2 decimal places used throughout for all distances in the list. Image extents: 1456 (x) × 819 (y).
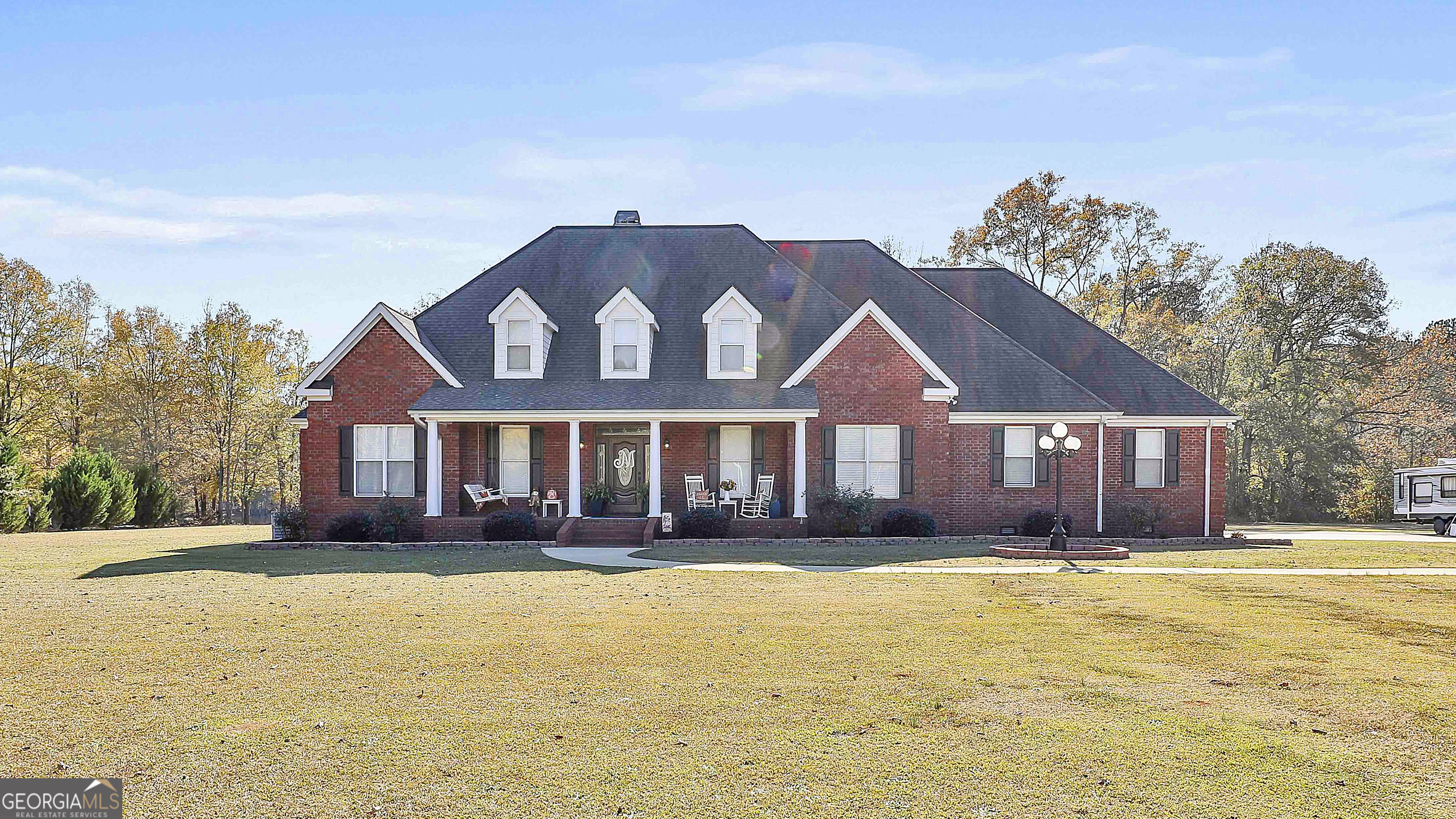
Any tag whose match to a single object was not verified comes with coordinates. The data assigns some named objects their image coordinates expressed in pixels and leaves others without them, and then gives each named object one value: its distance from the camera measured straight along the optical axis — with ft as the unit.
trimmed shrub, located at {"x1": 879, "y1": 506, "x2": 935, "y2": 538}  81.71
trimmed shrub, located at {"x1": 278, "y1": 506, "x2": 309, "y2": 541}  83.25
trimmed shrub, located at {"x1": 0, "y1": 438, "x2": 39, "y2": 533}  99.30
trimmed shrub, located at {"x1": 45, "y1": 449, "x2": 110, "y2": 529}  111.45
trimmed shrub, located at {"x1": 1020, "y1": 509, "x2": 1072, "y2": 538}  84.84
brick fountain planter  67.21
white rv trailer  106.93
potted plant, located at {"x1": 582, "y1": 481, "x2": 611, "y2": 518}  87.10
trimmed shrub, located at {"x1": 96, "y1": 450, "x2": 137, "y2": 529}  117.50
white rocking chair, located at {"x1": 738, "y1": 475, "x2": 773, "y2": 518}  86.43
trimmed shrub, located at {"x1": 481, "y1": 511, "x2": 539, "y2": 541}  80.43
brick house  85.76
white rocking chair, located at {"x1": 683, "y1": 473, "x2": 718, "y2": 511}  87.40
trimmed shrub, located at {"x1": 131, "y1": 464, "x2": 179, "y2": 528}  124.88
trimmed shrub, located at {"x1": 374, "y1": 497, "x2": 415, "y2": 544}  81.51
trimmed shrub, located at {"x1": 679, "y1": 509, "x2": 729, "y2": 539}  80.79
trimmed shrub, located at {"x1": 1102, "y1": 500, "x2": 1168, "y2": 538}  87.35
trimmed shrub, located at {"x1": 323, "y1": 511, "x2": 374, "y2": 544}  81.46
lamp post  68.39
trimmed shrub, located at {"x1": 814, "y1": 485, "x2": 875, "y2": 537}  82.64
